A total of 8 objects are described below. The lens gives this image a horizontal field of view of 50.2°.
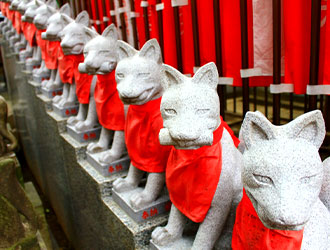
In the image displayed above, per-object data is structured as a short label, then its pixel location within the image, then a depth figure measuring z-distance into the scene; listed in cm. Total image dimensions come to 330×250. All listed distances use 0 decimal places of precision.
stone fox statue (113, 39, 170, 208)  172
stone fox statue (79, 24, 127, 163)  214
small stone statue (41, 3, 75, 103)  288
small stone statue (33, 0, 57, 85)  322
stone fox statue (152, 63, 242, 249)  128
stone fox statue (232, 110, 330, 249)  93
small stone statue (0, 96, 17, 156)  313
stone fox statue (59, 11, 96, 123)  252
